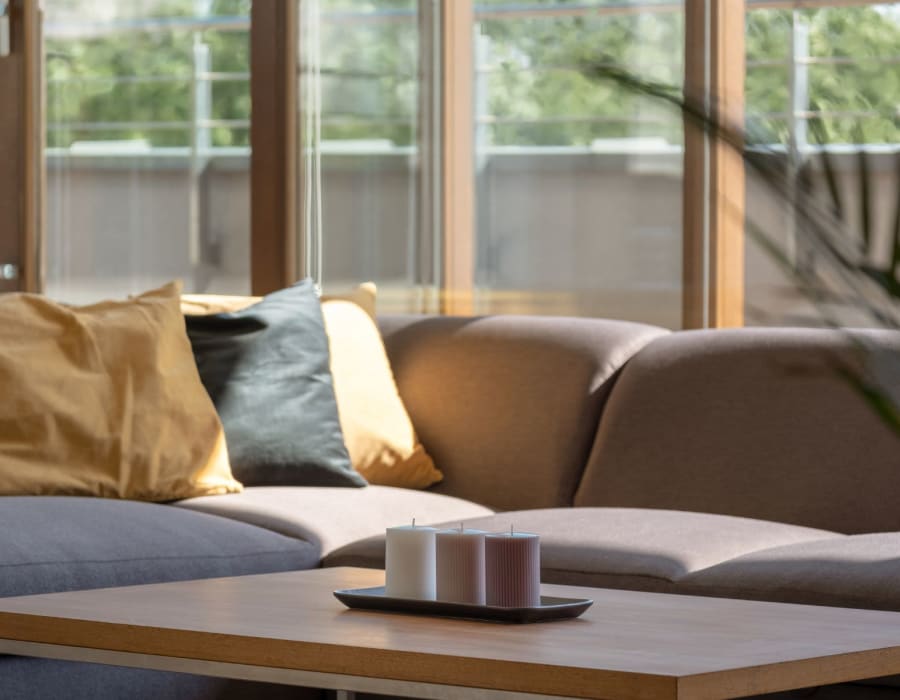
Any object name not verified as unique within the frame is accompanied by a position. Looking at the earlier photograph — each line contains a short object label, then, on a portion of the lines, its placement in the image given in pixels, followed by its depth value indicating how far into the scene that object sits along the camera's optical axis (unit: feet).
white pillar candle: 10.72
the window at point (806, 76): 19.95
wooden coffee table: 8.27
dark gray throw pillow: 17.84
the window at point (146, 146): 25.95
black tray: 10.01
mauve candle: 10.34
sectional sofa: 13.30
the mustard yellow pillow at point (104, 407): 16.19
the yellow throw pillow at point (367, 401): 18.59
